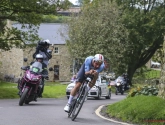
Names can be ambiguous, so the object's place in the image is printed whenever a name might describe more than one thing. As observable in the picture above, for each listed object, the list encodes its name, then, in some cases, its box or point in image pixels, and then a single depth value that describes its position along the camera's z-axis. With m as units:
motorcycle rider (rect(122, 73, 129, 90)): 39.39
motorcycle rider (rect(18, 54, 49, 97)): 15.25
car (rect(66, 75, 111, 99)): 25.23
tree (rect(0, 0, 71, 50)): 22.94
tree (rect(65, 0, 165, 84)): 44.50
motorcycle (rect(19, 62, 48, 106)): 14.62
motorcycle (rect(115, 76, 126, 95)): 37.19
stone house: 66.25
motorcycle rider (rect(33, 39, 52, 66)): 15.94
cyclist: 10.72
